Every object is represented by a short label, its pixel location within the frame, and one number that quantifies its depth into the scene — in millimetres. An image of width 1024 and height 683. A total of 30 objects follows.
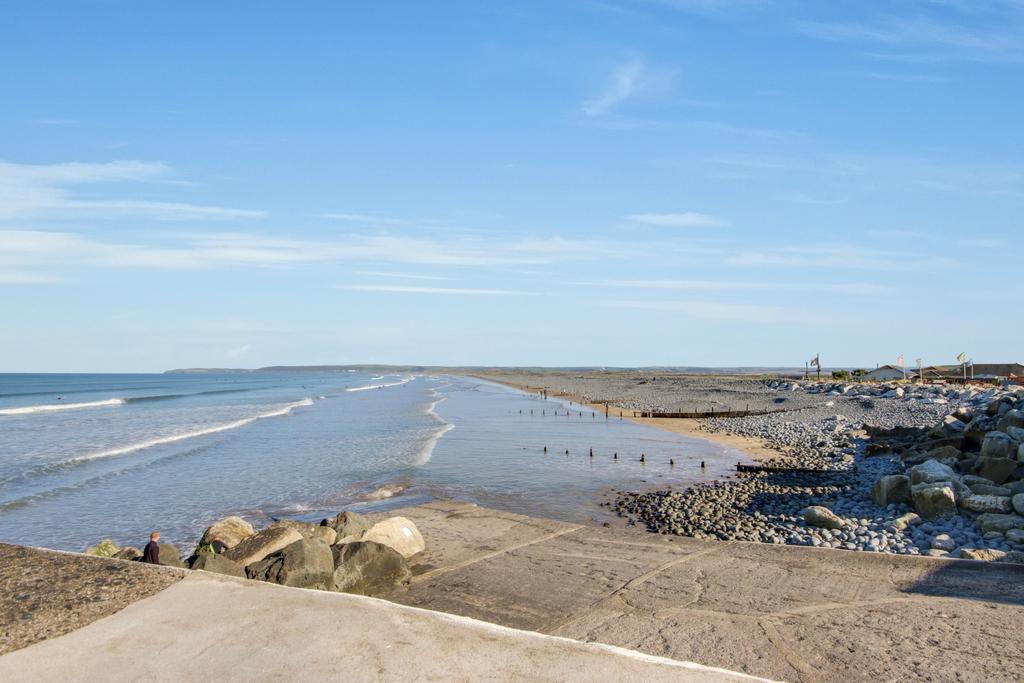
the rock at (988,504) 17366
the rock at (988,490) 18391
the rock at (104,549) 14852
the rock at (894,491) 20078
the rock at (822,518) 18188
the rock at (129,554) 14234
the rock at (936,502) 18125
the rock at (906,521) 17672
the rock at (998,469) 20672
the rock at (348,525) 16672
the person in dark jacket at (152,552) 12891
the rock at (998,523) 16328
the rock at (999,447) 21969
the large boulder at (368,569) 13688
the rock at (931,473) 19766
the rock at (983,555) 14406
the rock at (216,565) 12336
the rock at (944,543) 15830
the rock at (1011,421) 24344
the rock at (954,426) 29141
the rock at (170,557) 13656
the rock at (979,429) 25966
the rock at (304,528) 15594
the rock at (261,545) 14031
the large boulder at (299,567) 12859
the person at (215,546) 15211
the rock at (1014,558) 14369
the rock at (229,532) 15922
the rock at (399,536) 16234
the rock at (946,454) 24628
